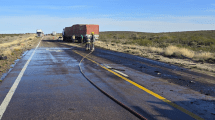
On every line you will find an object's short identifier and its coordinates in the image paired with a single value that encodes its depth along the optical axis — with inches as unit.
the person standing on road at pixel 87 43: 846.1
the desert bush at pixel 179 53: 695.7
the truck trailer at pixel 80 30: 1488.8
